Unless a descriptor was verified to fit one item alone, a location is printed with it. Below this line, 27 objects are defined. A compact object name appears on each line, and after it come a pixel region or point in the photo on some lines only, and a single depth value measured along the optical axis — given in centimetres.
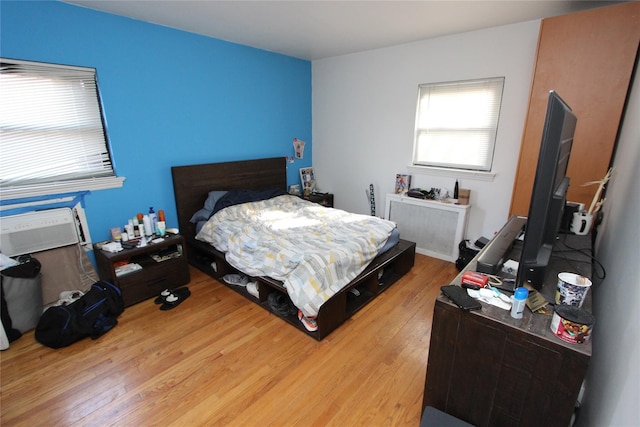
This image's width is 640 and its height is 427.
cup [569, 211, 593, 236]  205
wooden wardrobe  212
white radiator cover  332
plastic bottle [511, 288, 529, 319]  111
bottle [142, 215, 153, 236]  286
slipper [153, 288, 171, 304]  263
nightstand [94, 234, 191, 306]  250
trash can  208
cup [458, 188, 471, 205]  329
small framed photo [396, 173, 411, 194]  373
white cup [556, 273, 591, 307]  115
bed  230
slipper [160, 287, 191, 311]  257
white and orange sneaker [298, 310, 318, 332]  221
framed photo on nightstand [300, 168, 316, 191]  456
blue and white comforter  217
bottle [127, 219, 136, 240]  276
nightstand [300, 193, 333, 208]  426
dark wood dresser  103
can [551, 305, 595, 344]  99
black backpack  209
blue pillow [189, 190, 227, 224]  323
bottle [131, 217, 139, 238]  282
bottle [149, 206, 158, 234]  289
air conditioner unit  225
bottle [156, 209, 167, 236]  287
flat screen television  105
